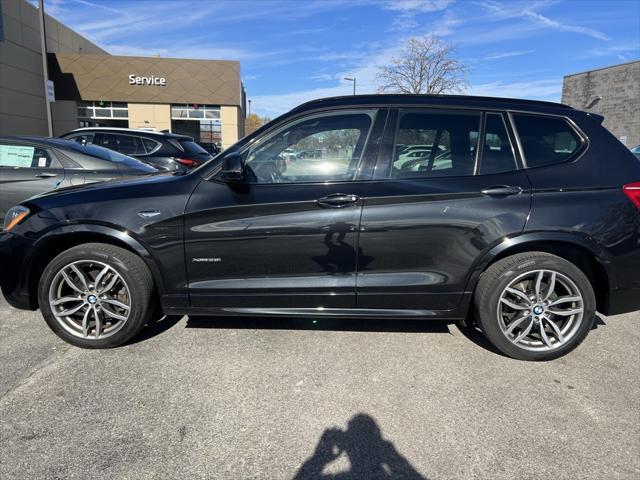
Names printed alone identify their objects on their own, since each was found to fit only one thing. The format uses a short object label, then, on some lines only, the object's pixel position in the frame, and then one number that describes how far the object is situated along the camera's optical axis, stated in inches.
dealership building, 1270.9
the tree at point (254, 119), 3685.0
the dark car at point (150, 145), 374.9
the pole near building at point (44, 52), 599.8
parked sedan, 212.2
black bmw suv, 122.1
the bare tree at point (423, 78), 1090.7
